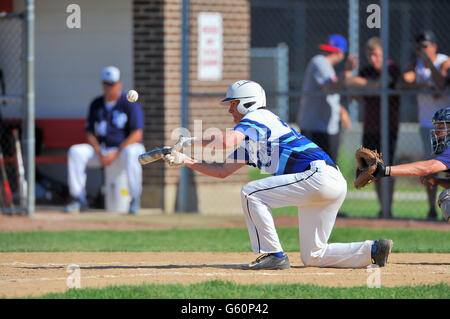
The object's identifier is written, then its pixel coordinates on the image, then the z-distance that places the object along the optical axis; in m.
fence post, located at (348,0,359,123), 14.43
